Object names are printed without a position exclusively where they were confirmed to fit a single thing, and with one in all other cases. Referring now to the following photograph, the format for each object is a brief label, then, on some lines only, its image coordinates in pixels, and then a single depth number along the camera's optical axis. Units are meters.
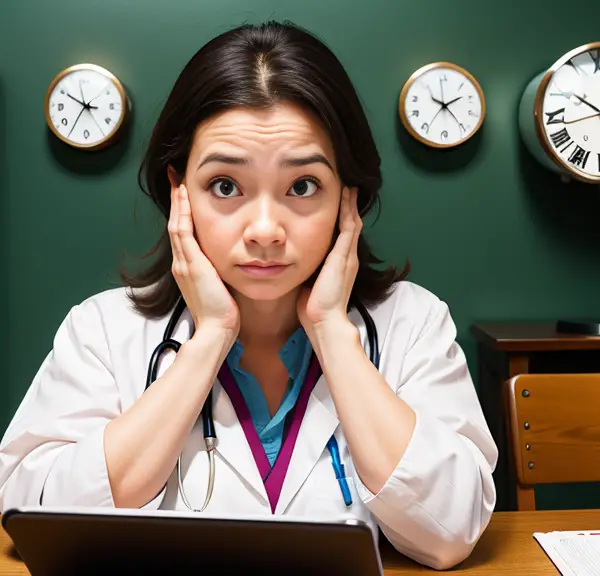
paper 0.87
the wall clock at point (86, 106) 2.45
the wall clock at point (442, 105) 2.46
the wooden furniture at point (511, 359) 2.12
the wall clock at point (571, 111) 2.33
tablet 0.64
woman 1.00
